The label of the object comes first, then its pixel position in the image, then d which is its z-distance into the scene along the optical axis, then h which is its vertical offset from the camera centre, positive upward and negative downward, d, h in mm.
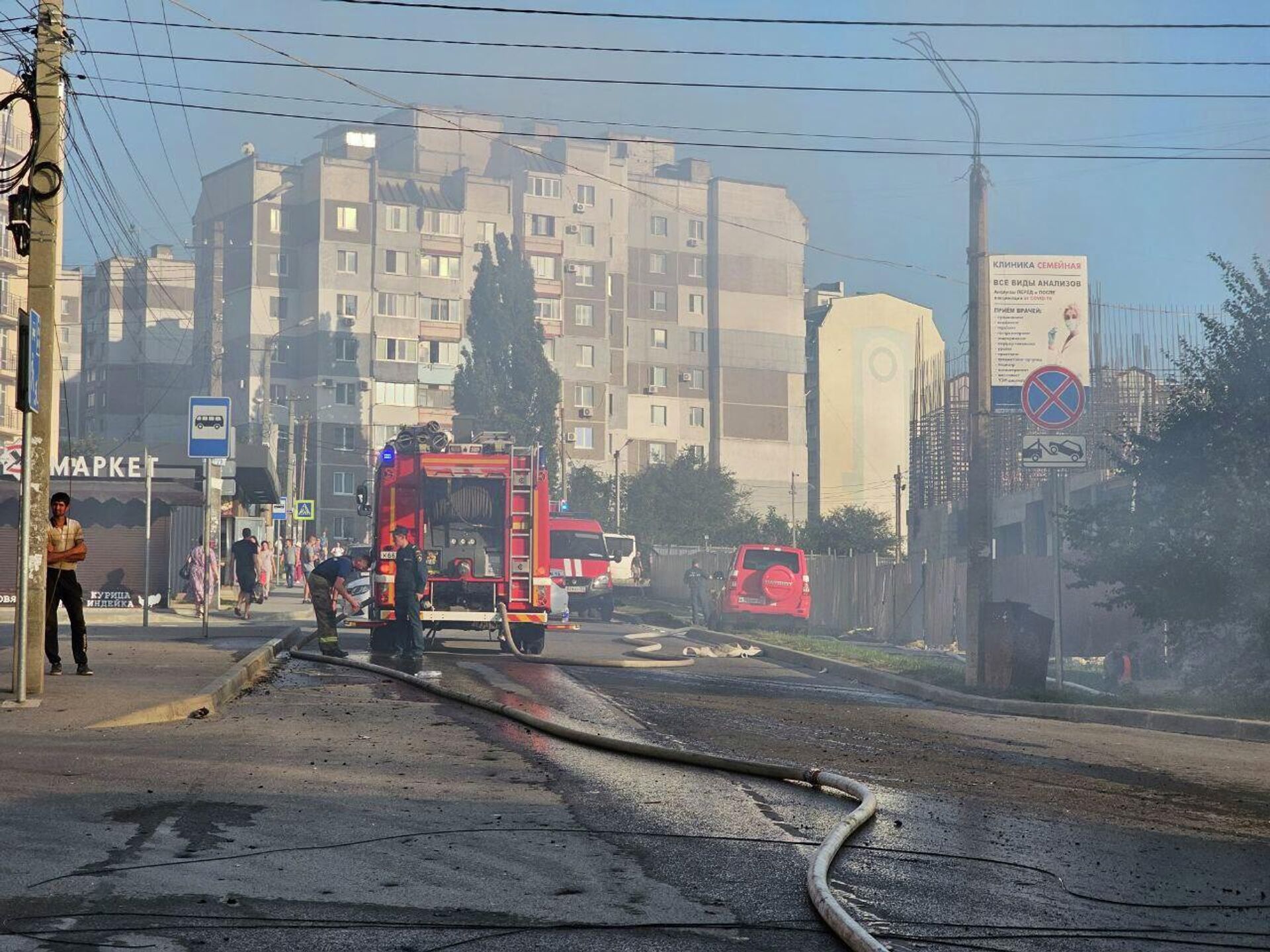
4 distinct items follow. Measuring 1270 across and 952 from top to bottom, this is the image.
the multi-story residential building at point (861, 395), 125250 +9752
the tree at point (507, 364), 99312 +9804
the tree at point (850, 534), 66062 -671
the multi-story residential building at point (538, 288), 111250 +17118
